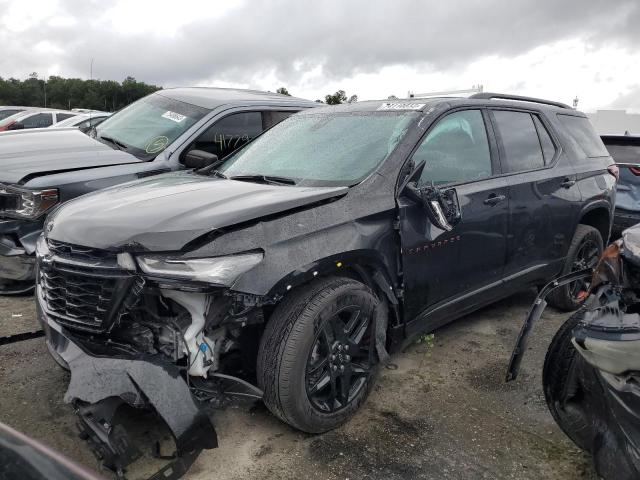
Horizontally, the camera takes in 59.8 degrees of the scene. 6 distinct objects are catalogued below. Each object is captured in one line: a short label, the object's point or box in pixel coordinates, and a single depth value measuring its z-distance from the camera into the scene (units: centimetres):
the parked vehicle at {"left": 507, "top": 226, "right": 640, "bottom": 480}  186
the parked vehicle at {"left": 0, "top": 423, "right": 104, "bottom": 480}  124
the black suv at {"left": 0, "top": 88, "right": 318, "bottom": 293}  400
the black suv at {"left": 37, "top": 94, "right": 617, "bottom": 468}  231
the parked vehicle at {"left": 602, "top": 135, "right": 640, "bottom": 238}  660
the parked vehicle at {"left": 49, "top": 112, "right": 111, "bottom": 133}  1038
